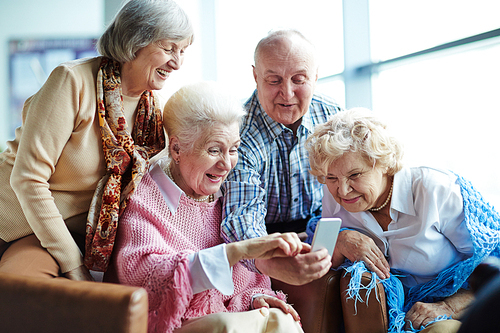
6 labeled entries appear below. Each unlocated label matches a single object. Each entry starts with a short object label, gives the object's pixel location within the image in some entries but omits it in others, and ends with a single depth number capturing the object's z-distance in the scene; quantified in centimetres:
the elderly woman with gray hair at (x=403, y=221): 163
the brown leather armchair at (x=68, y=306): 115
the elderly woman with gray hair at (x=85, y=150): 155
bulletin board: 512
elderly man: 197
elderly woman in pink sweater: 141
